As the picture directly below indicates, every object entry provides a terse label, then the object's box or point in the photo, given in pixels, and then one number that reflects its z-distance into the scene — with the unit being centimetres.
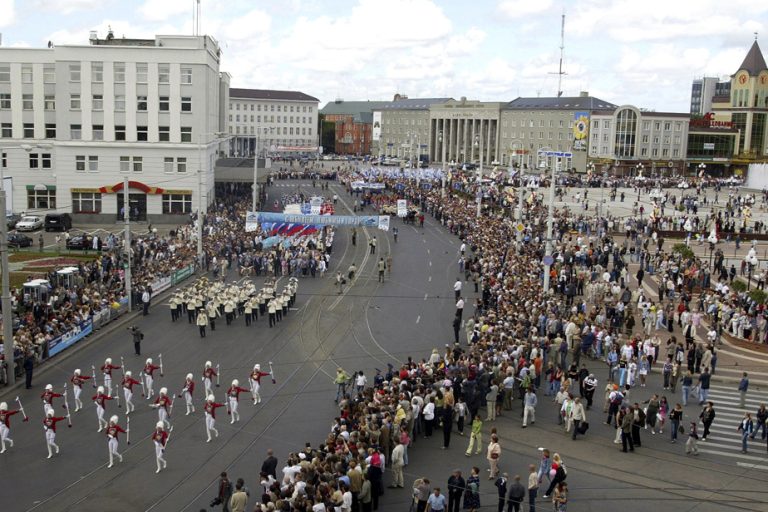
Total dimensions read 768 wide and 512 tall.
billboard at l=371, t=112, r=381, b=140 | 16900
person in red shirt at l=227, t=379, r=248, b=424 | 2344
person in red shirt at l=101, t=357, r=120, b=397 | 2520
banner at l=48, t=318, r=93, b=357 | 3086
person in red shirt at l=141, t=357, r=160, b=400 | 2558
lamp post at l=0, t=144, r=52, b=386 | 2717
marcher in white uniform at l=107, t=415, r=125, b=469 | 2023
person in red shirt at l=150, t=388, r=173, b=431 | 2250
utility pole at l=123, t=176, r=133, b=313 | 3778
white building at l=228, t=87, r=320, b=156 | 18050
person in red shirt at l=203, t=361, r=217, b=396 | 2472
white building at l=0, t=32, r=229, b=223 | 6606
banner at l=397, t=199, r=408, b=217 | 6353
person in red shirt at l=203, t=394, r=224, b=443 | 2194
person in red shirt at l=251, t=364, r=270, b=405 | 2523
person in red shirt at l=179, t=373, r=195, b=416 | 2342
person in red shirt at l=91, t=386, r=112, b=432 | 2275
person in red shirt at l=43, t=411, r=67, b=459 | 2094
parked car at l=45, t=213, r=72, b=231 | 6125
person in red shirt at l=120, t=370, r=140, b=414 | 2391
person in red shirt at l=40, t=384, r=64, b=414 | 2192
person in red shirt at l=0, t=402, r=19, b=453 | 2138
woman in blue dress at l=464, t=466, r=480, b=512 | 1692
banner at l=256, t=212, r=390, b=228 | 5194
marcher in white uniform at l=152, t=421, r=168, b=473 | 1989
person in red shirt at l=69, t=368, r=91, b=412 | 2436
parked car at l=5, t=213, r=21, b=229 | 6169
